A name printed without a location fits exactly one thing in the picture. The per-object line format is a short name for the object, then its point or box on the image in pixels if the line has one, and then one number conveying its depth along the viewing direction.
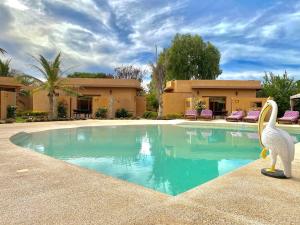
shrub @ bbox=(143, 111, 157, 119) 27.17
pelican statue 4.77
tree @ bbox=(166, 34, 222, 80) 35.75
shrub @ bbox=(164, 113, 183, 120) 26.11
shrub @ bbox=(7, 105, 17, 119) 21.36
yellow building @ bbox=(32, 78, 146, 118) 26.05
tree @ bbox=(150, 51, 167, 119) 29.06
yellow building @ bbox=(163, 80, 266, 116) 27.67
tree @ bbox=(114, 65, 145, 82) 48.53
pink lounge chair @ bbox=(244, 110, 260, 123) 21.18
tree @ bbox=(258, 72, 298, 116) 26.61
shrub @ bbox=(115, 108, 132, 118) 26.62
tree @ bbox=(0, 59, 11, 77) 32.22
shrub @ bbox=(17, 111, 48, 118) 24.75
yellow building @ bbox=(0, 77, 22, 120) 20.55
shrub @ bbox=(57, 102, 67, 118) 24.11
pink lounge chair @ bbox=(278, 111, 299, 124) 20.05
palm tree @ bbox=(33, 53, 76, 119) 21.79
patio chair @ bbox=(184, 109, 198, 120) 23.97
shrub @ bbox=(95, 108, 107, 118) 25.44
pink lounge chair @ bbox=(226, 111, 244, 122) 22.04
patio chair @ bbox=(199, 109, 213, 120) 23.78
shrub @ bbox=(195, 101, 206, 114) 25.39
